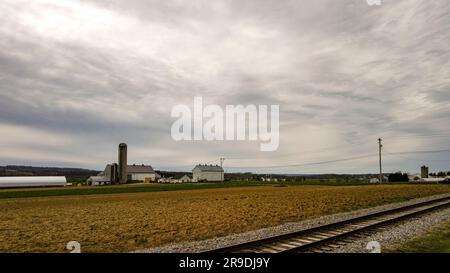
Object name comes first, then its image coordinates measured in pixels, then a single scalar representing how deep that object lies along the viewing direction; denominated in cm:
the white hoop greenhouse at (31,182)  7279
